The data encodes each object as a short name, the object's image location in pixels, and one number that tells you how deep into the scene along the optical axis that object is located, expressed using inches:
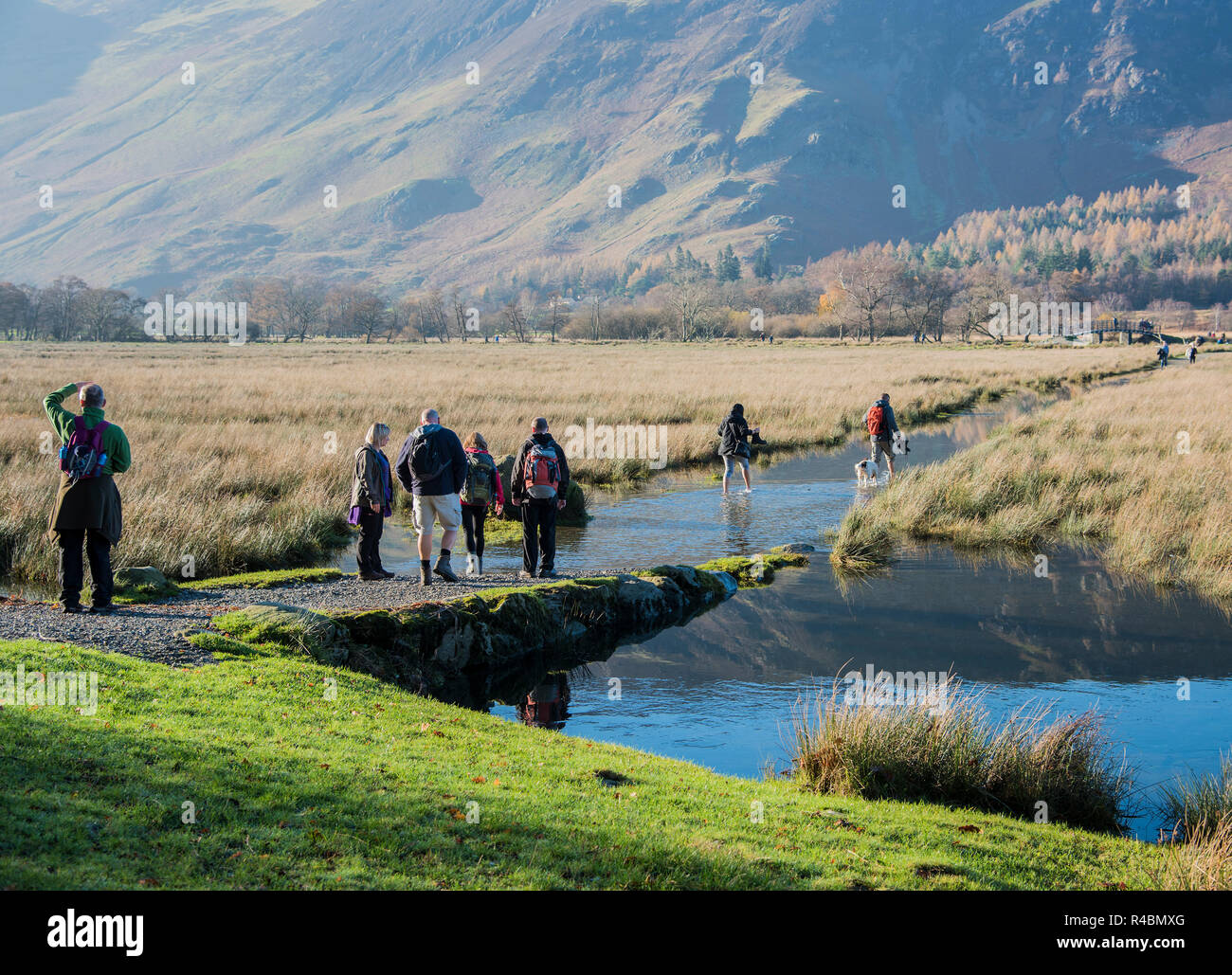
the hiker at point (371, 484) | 520.7
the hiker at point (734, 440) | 889.5
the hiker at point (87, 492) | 420.5
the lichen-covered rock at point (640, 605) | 538.3
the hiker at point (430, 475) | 513.7
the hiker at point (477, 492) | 568.4
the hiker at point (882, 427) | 943.0
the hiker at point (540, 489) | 555.5
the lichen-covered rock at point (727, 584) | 595.3
